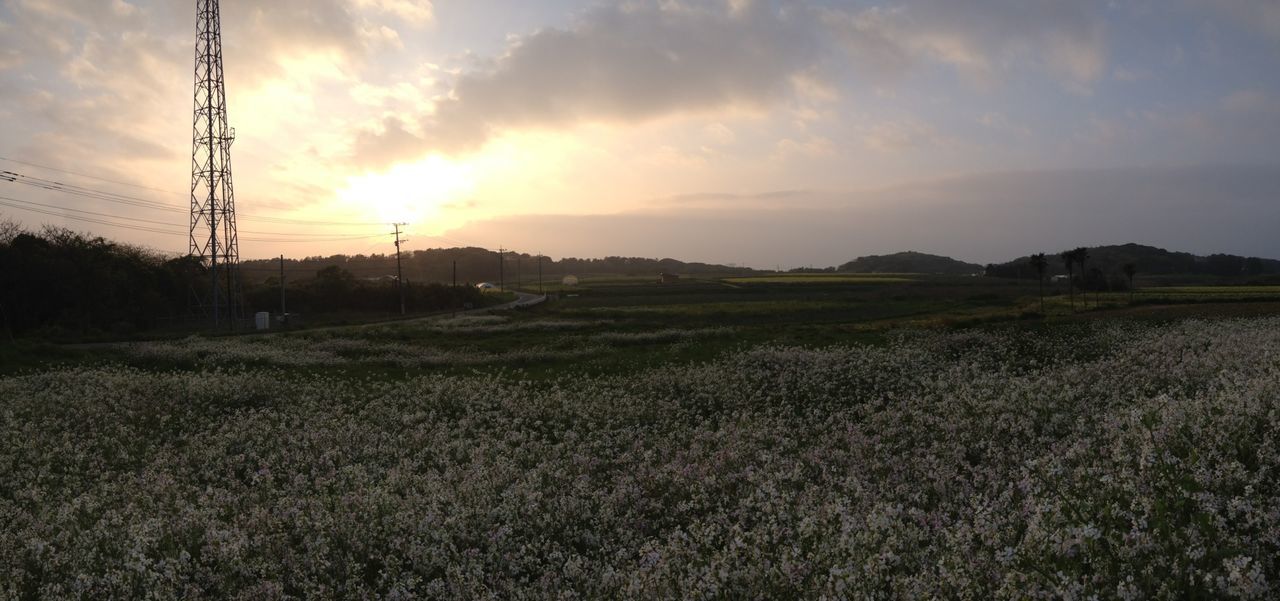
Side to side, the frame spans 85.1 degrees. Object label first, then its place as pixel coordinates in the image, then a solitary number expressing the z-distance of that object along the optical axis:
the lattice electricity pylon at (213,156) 59.50
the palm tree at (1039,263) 83.25
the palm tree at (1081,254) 83.06
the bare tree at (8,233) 61.29
